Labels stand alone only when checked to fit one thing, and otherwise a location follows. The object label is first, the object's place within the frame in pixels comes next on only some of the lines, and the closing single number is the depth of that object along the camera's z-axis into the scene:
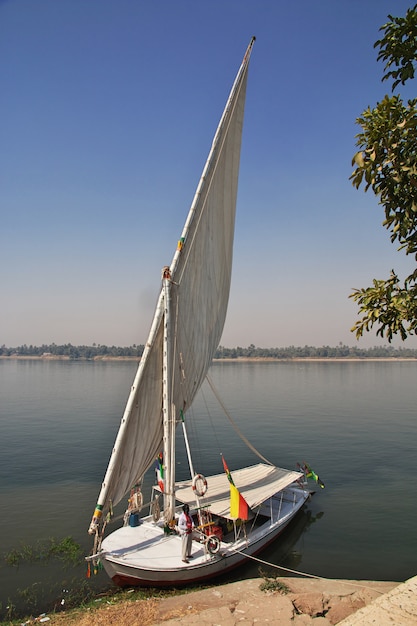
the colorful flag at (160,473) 13.52
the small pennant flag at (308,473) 18.54
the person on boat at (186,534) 11.80
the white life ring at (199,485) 13.03
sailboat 11.66
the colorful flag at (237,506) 12.07
